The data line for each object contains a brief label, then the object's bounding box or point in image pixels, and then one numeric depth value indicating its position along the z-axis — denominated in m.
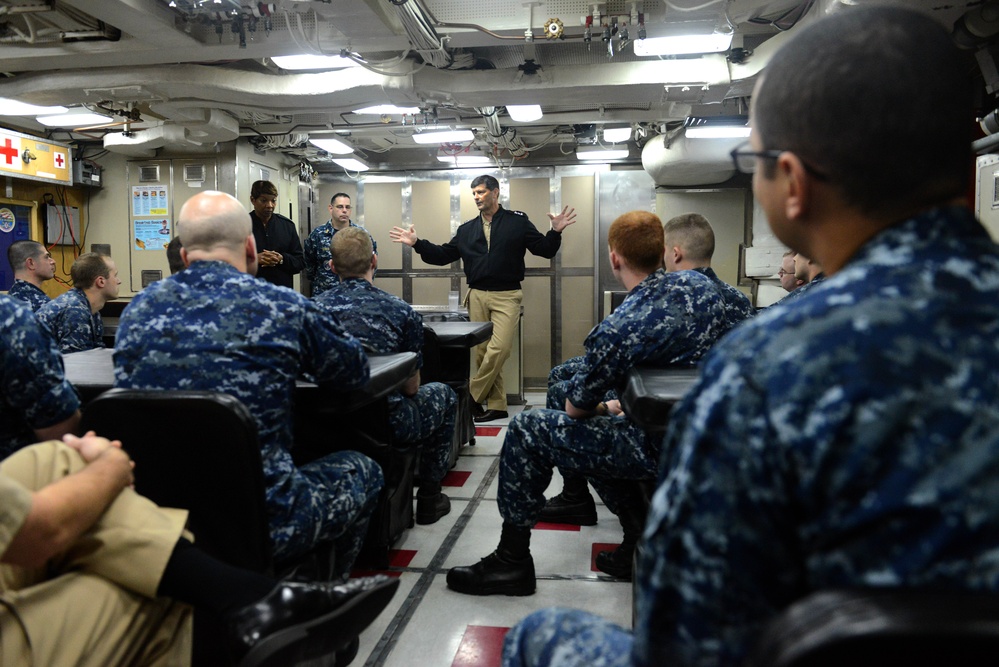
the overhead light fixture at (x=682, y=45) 4.09
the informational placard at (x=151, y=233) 7.24
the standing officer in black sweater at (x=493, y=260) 5.68
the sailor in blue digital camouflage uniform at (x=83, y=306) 3.96
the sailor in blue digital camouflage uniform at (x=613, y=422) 2.29
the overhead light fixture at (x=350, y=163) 7.69
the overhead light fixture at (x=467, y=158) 7.46
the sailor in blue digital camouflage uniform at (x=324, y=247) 5.73
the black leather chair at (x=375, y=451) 2.46
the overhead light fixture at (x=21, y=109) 5.58
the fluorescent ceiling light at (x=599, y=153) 7.27
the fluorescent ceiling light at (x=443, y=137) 6.73
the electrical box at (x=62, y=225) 6.90
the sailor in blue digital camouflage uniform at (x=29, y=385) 1.73
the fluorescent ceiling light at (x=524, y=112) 5.63
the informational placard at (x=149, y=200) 7.19
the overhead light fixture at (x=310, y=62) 4.53
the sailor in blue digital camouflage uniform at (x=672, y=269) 3.18
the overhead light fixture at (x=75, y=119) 5.94
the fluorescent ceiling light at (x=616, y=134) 6.60
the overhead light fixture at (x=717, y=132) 6.16
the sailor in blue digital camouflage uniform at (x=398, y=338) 2.89
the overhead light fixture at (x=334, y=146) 6.91
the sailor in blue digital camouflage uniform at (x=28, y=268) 4.61
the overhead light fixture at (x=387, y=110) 5.73
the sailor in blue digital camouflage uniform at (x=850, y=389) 0.60
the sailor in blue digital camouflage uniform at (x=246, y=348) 1.70
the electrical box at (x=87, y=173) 6.91
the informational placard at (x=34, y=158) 6.01
